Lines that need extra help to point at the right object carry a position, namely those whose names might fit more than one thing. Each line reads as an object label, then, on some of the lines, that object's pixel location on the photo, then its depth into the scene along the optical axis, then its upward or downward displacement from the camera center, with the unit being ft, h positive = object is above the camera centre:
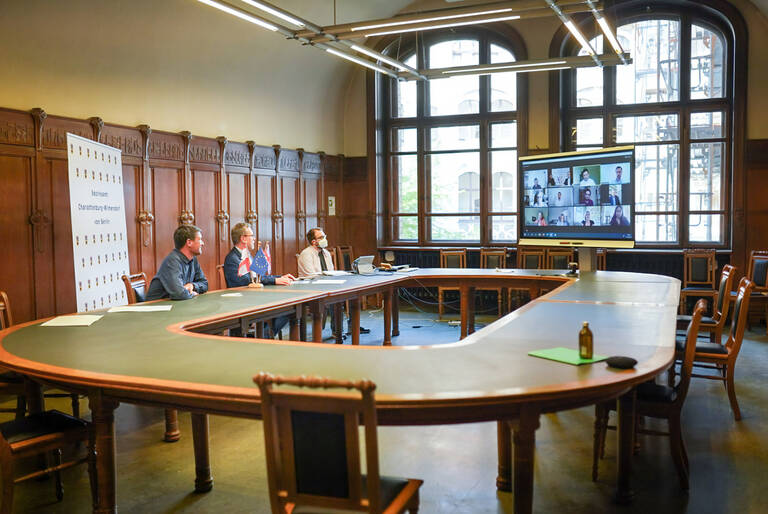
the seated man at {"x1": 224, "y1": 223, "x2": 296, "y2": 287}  18.98 -1.16
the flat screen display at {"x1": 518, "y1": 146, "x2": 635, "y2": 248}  22.09 +0.71
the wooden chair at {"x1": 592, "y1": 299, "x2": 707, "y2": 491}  10.48 -3.03
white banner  17.12 +0.12
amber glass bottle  8.74 -1.65
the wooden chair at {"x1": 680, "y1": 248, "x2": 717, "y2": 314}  25.81 -2.23
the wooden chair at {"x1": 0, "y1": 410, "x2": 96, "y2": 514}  8.89 -2.94
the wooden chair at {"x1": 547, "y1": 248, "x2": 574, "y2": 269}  28.17 -1.65
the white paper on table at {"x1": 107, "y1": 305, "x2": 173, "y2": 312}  14.14 -1.78
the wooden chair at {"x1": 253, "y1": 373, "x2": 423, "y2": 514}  5.77 -2.03
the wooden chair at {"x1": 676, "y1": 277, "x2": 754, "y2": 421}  13.50 -2.95
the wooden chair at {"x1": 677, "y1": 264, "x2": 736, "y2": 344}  15.94 -2.46
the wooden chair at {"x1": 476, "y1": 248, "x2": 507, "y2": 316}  29.04 -1.72
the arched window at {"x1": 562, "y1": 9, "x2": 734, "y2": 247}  28.19 +4.45
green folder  8.63 -1.85
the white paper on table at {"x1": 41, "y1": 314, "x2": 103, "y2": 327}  12.34 -1.78
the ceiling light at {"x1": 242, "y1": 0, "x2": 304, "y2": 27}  15.35 +5.27
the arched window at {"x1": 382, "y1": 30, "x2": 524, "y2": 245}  31.27 +3.64
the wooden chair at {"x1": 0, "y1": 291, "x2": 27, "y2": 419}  11.86 -2.79
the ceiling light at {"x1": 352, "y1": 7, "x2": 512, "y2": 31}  17.01 +5.38
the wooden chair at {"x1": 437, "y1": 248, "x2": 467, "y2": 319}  28.67 -1.79
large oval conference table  7.23 -1.87
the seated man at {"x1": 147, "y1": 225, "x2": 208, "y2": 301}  15.90 -1.09
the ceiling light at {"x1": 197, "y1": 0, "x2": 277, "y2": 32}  15.29 +5.28
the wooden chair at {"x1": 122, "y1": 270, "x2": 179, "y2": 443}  13.41 -1.76
